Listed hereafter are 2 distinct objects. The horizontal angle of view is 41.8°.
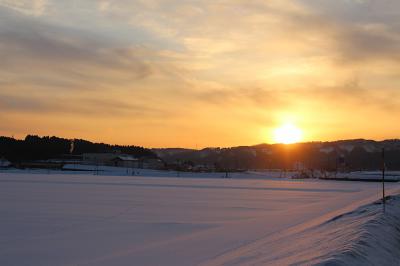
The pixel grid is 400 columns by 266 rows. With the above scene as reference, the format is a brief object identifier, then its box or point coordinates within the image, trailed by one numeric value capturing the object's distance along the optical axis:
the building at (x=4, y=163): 144.25
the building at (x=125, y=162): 156.12
